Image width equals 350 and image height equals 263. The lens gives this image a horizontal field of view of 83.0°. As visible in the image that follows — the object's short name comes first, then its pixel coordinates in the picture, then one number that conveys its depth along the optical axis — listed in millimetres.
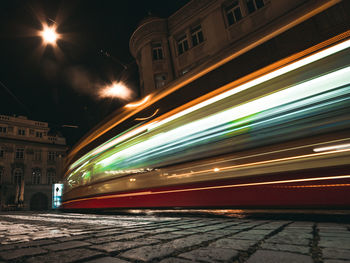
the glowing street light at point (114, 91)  11773
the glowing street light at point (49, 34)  8422
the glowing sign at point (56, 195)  15761
